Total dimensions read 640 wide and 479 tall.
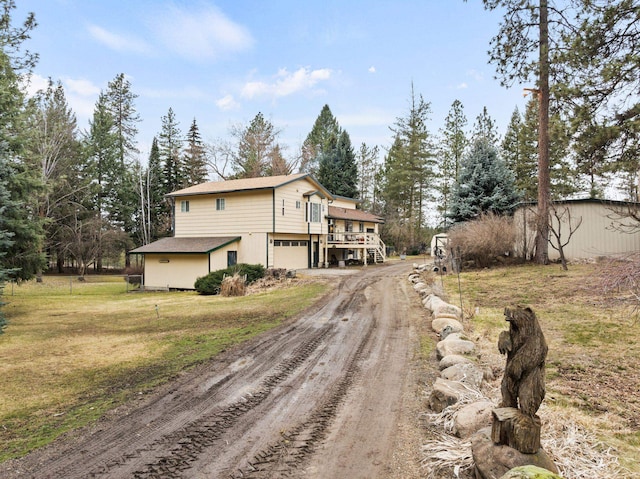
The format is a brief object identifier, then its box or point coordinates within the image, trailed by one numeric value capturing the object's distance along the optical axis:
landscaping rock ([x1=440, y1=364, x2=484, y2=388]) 4.78
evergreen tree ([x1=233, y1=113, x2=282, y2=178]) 41.12
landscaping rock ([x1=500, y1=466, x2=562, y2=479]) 2.21
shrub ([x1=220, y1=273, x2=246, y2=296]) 16.31
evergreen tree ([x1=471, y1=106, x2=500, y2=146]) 35.93
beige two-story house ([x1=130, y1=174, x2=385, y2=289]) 22.20
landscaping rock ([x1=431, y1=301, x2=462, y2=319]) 8.98
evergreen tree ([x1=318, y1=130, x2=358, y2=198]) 44.06
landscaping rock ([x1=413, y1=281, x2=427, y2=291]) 14.15
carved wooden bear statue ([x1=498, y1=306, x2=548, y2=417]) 2.92
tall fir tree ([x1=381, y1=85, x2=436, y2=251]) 39.56
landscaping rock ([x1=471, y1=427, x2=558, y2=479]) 2.73
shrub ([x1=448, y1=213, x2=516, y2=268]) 18.19
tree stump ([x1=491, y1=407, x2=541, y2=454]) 2.80
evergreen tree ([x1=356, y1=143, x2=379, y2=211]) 49.00
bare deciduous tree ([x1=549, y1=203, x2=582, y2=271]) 19.31
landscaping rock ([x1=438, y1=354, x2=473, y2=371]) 5.62
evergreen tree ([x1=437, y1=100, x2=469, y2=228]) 39.22
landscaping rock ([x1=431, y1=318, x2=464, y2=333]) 7.69
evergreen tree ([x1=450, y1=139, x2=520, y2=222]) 22.96
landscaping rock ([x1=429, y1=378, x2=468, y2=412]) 4.35
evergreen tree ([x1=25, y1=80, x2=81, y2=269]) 27.17
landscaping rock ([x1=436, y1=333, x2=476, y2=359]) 6.21
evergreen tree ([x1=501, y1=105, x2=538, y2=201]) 32.91
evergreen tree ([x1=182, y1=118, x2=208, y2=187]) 41.06
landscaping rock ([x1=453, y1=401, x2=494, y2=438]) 3.64
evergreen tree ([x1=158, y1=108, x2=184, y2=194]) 40.31
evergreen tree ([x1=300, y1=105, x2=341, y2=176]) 44.09
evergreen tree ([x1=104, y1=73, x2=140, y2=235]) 37.06
